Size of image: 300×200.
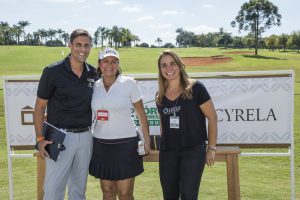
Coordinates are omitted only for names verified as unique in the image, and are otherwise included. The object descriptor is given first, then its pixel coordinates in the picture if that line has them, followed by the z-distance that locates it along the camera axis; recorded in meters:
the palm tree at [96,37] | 133.95
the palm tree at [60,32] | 156.00
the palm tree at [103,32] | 122.81
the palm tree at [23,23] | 157.98
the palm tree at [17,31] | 126.91
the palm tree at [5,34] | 109.88
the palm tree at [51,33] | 153.27
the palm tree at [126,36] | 106.19
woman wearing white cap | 4.28
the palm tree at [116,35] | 104.63
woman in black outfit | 4.11
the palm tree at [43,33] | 148.88
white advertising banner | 5.73
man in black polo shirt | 4.22
